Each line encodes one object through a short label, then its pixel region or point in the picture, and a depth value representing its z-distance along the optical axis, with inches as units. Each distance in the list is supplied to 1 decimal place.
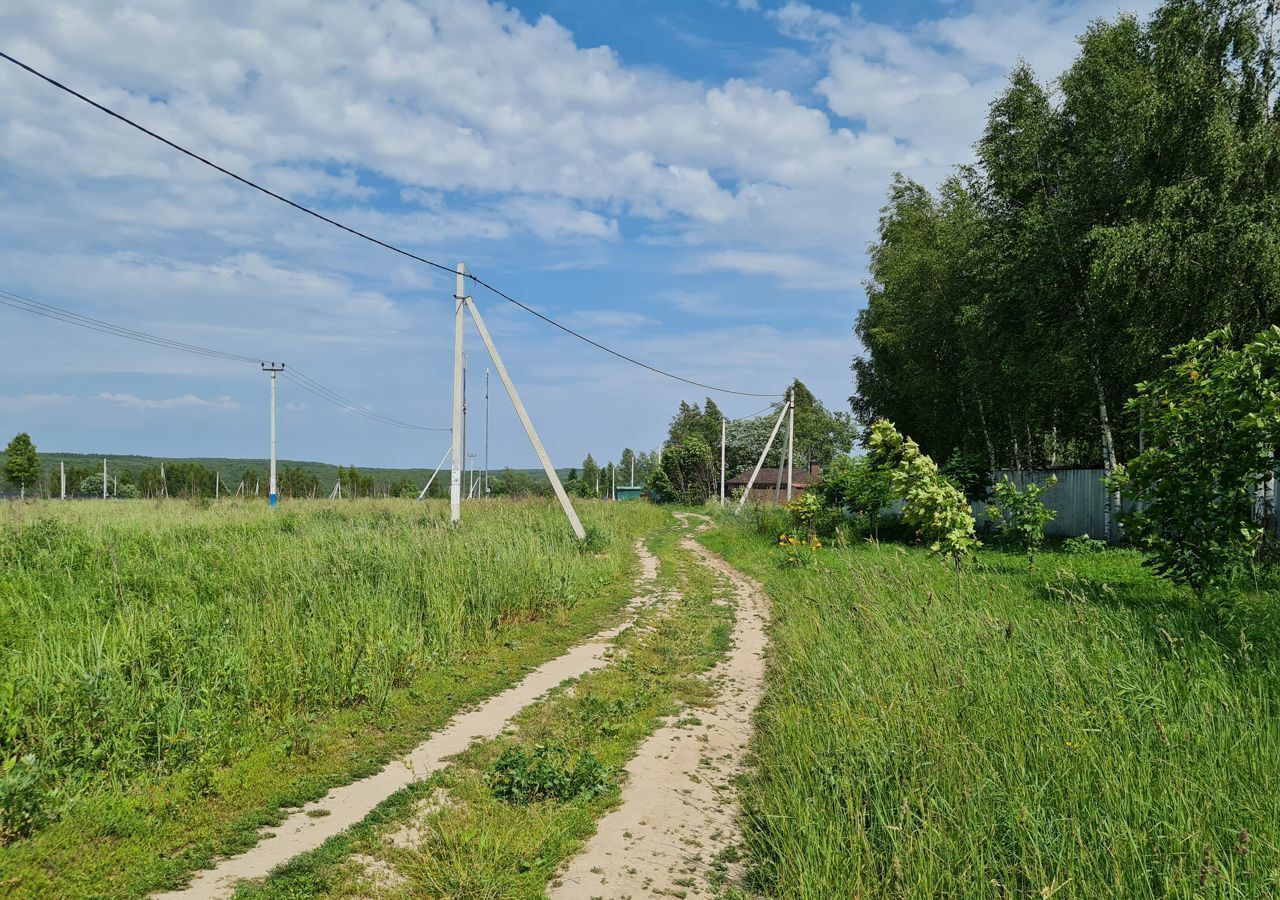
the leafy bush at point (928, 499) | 429.4
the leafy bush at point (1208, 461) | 248.7
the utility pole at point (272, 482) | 1102.5
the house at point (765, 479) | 2714.1
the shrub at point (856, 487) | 664.4
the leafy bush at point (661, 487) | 2268.7
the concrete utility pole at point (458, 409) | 590.2
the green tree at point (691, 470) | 2192.8
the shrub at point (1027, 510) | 512.1
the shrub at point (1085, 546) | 574.7
